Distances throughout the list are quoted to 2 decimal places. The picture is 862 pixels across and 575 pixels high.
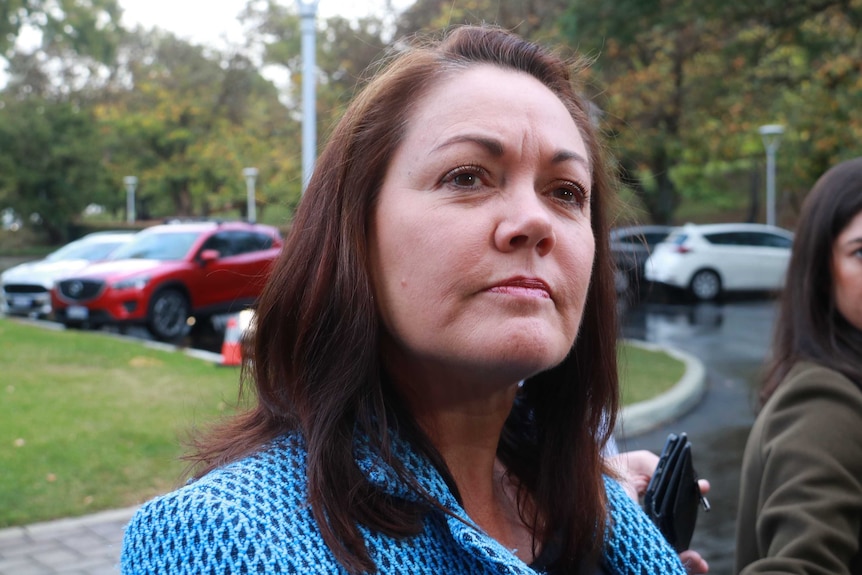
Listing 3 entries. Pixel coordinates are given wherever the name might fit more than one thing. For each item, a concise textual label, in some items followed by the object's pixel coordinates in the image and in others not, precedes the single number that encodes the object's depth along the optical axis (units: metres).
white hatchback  22.45
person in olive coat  1.97
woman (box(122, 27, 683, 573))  1.21
